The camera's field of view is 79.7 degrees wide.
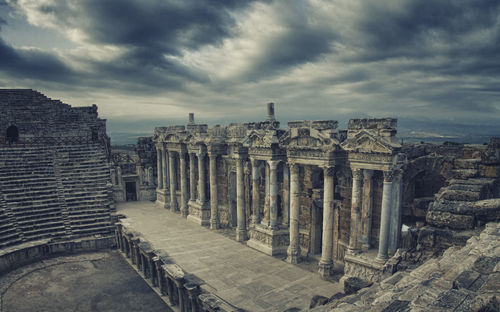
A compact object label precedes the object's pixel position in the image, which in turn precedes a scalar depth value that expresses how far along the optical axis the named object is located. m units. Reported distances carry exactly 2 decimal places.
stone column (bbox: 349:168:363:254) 13.68
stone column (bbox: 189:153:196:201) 24.41
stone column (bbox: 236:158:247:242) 19.58
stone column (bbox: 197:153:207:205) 23.00
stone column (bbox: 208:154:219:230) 21.84
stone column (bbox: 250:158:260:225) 18.25
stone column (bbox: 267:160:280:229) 17.05
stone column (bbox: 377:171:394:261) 12.58
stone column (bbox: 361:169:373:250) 13.59
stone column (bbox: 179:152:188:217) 25.39
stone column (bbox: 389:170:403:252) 12.62
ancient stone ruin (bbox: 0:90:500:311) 9.62
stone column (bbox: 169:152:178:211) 27.06
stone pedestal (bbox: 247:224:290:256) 17.17
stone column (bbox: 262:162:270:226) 18.00
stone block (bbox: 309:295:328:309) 10.23
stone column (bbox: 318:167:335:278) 14.34
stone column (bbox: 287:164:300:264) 15.80
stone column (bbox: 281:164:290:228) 17.48
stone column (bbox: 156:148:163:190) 29.22
